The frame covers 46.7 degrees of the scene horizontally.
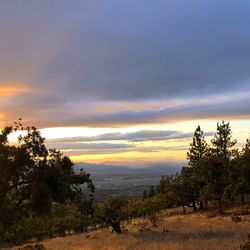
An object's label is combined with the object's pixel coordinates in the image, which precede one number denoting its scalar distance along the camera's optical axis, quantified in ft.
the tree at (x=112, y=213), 94.71
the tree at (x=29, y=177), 45.65
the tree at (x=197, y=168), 131.31
